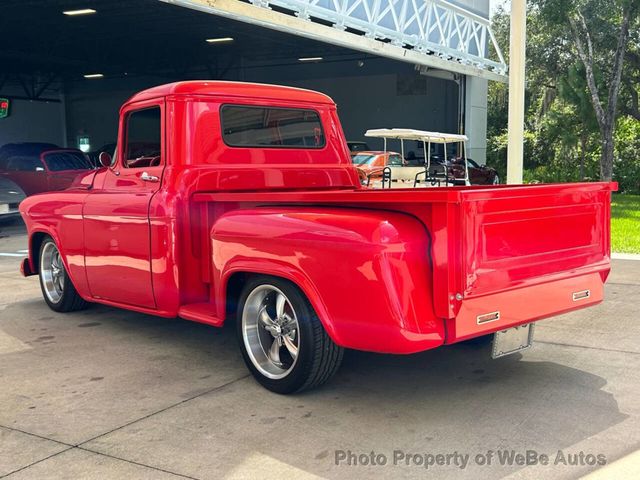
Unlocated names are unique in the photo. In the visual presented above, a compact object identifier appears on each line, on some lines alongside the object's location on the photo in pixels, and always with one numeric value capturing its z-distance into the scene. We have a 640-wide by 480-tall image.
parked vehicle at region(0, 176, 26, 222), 14.48
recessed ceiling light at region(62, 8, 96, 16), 22.00
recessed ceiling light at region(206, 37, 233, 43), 27.97
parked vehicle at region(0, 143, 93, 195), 17.86
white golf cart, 18.09
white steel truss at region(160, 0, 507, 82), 14.59
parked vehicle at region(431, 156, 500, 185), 22.23
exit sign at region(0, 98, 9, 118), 16.33
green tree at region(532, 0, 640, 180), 23.19
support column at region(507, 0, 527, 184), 11.23
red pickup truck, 3.96
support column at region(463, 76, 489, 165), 28.27
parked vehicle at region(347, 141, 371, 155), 24.30
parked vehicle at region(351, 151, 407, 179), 17.81
